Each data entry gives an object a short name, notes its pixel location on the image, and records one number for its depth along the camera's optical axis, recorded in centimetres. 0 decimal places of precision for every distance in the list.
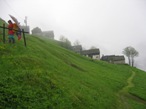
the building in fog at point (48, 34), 9366
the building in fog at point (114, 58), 7362
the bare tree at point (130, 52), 7904
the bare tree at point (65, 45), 6160
